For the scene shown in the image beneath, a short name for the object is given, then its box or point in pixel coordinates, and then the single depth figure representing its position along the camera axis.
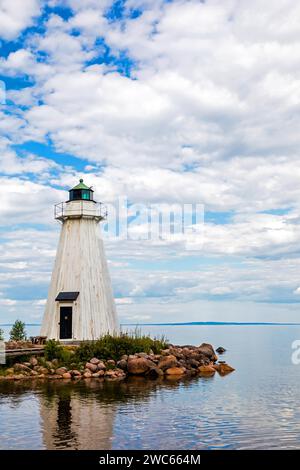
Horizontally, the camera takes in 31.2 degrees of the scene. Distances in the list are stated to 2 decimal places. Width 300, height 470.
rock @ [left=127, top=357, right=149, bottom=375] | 32.16
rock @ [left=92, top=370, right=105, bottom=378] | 31.39
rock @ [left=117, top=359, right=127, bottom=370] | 32.66
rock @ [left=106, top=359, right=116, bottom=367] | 32.84
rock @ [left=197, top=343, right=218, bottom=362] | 41.74
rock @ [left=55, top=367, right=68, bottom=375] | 31.03
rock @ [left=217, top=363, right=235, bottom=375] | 37.85
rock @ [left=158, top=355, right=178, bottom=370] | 33.91
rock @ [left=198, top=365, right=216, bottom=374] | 36.28
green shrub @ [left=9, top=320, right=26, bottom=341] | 40.53
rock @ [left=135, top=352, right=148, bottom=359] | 34.32
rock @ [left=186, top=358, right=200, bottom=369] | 36.44
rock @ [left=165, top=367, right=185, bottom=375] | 33.53
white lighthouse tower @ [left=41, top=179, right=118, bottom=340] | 35.91
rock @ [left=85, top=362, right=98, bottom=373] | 31.64
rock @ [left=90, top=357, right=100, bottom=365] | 32.22
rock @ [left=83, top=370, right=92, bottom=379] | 31.08
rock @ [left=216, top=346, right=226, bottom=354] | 65.47
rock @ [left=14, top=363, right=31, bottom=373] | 31.22
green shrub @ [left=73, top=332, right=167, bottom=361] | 33.06
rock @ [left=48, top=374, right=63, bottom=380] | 30.51
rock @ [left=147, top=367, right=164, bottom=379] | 32.28
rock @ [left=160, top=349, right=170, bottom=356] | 36.34
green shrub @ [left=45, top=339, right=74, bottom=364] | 32.75
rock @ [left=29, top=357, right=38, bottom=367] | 32.00
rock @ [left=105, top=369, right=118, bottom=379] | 31.36
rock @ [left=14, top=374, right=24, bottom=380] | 30.30
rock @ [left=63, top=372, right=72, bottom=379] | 30.70
